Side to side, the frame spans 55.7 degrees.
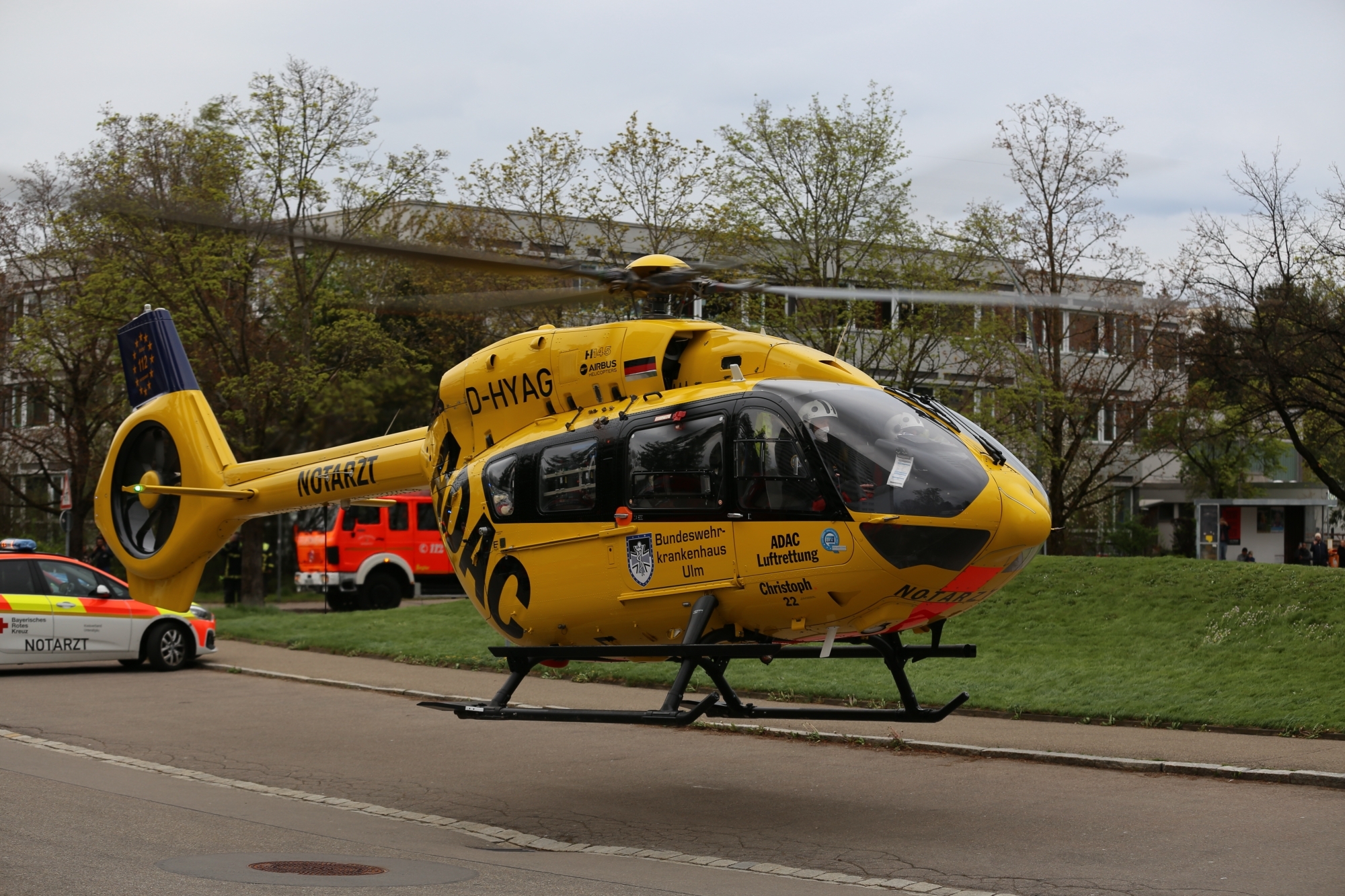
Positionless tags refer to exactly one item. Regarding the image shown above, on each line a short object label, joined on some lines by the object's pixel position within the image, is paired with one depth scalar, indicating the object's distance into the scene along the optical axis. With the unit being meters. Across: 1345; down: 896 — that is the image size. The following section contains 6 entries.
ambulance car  17.95
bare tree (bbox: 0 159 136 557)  30.12
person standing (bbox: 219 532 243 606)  31.02
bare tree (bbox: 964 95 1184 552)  28.83
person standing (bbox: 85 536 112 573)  31.28
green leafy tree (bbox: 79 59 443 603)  27.97
